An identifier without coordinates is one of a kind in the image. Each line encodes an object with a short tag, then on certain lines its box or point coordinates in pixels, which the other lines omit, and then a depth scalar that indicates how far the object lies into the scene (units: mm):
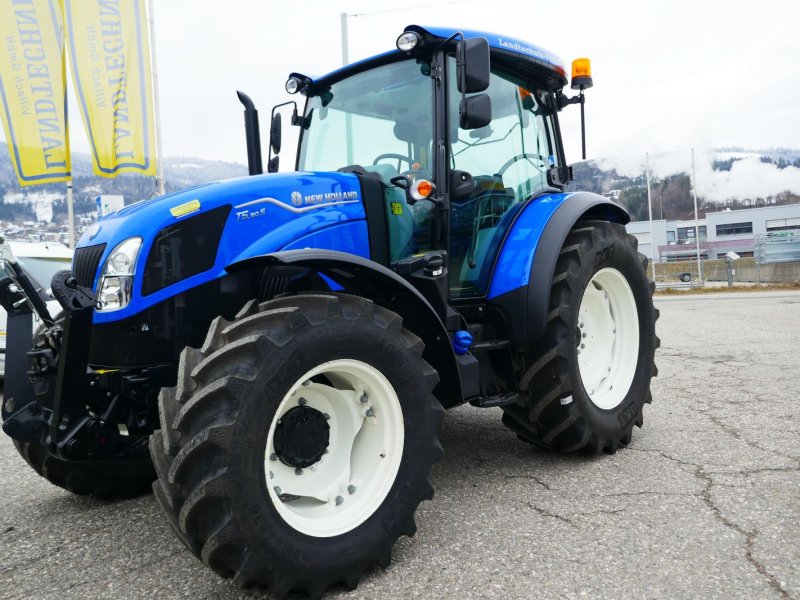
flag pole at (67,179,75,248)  11678
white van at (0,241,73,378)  6742
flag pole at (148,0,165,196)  11969
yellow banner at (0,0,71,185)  9805
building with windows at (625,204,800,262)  67750
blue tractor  2227
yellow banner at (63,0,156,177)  10148
